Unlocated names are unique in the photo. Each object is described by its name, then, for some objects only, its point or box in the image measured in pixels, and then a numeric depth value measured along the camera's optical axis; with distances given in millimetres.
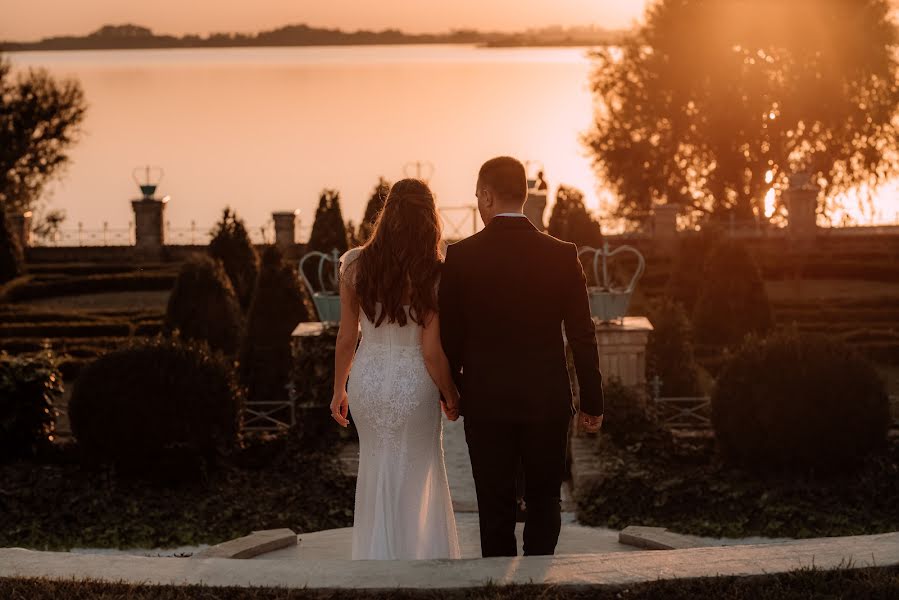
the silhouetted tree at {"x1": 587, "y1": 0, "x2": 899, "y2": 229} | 35969
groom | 6055
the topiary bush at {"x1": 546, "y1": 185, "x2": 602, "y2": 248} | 20203
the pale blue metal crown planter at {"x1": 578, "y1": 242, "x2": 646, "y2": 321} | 12845
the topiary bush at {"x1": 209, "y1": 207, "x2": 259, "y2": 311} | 21500
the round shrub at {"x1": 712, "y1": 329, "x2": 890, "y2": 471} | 10500
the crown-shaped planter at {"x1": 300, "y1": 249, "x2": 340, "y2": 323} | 13242
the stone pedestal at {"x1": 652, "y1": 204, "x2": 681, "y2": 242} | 28438
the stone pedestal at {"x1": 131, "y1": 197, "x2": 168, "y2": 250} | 30484
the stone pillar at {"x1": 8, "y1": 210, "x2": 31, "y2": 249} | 32091
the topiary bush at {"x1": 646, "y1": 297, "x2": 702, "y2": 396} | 14859
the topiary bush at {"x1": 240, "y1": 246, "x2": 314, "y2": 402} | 15039
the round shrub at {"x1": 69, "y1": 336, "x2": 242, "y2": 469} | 11141
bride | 6168
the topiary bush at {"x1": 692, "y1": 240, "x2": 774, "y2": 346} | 18297
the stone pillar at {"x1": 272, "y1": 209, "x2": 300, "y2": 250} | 30141
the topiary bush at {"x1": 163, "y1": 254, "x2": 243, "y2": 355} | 17281
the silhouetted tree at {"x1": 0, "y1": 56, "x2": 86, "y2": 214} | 43719
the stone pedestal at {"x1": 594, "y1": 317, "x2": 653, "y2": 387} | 12914
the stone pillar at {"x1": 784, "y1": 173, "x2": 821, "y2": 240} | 28797
